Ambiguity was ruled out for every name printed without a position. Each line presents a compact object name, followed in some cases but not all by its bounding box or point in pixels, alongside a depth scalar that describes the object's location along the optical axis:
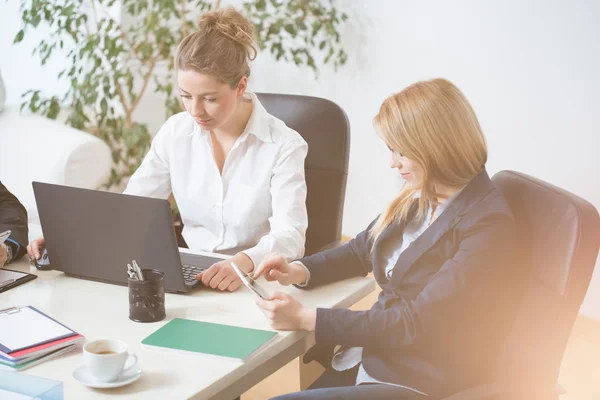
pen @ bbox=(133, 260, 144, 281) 3.34
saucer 3.00
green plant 6.08
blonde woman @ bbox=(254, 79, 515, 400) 3.29
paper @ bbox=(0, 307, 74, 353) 3.16
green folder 3.17
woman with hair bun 3.91
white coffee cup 3.00
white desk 3.03
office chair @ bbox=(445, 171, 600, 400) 3.21
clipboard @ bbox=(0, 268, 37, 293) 3.55
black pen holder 3.31
